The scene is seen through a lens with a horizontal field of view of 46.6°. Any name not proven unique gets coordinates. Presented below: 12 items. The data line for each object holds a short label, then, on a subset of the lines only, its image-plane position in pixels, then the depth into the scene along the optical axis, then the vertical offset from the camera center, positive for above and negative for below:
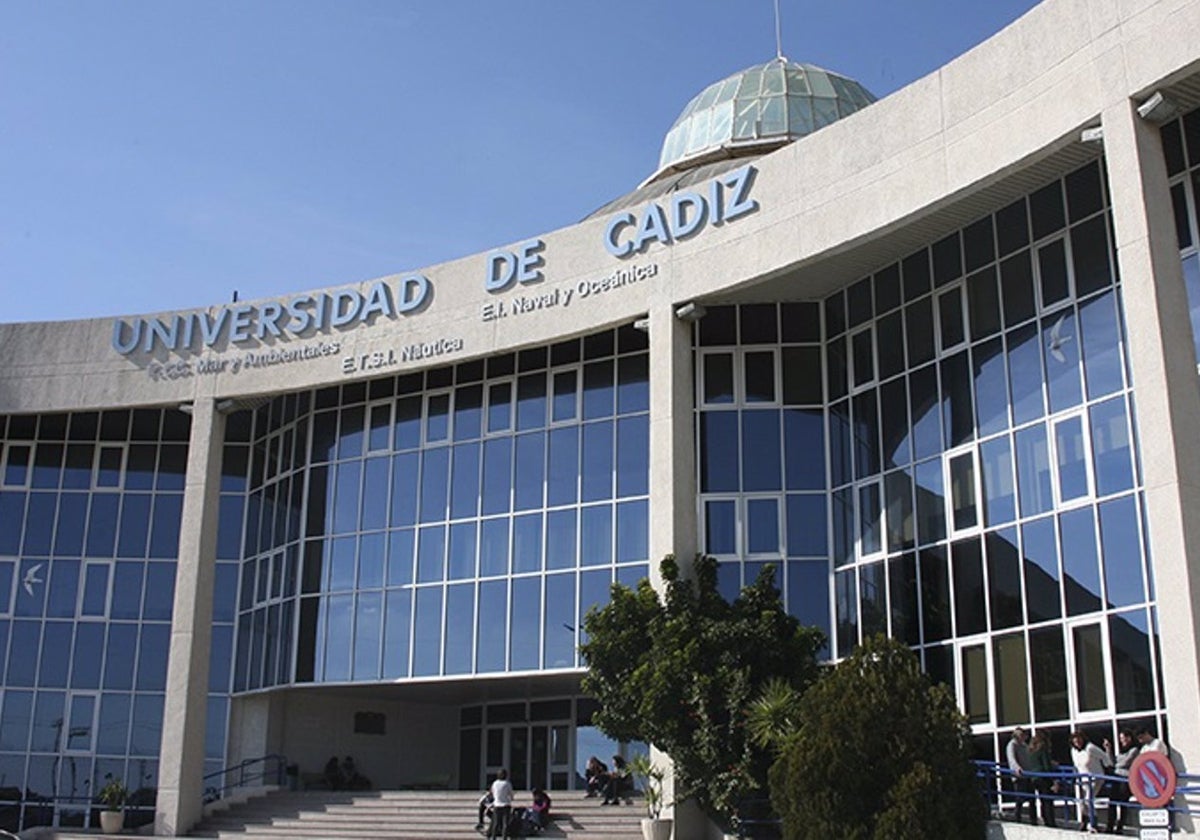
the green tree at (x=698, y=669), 22.03 +2.02
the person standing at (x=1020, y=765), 18.46 +0.42
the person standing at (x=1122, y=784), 17.31 +0.16
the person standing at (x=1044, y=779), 18.83 +0.24
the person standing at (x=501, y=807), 24.61 -0.20
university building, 19.92 +6.50
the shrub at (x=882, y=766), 16.30 +0.36
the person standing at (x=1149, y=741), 16.09 +0.68
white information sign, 12.84 -0.18
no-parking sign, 13.18 +0.16
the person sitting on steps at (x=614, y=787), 25.49 +0.15
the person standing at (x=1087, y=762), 17.88 +0.45
